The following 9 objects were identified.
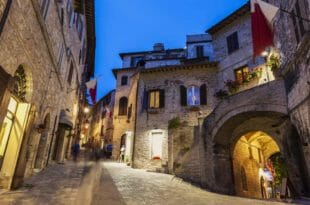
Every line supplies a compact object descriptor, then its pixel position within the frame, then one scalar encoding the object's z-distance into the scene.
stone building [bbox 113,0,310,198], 9.09
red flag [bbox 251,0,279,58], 8.56
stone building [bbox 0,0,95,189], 5.39
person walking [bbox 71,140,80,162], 20.05
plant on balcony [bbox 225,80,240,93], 13.80
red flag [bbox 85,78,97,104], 15.59
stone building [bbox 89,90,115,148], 30.16
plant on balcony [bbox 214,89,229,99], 14.40
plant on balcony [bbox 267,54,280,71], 11.16
